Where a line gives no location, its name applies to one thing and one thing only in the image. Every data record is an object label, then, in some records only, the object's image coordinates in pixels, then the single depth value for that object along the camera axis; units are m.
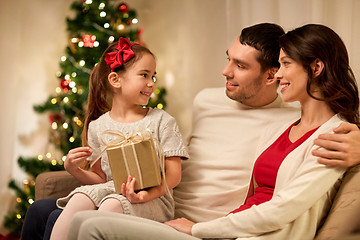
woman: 1.81
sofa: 1.78
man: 2.19
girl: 2.07
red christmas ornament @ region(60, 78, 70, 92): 3.08
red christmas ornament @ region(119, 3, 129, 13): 3.07
